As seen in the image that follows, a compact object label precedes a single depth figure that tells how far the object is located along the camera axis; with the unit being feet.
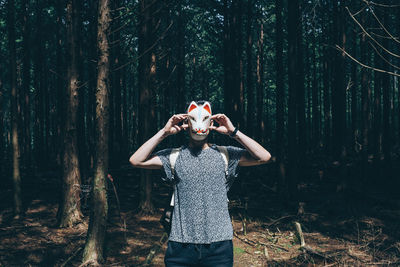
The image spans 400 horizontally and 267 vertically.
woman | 9.68
